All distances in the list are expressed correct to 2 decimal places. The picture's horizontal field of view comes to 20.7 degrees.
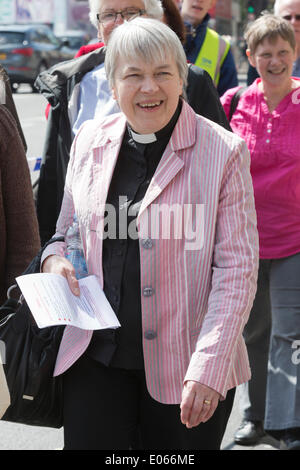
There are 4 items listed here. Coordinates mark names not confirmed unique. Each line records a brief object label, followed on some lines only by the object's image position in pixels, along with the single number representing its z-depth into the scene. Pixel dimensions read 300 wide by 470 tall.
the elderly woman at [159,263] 2.39
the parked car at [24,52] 22.36
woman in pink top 3.84
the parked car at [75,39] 29.45
